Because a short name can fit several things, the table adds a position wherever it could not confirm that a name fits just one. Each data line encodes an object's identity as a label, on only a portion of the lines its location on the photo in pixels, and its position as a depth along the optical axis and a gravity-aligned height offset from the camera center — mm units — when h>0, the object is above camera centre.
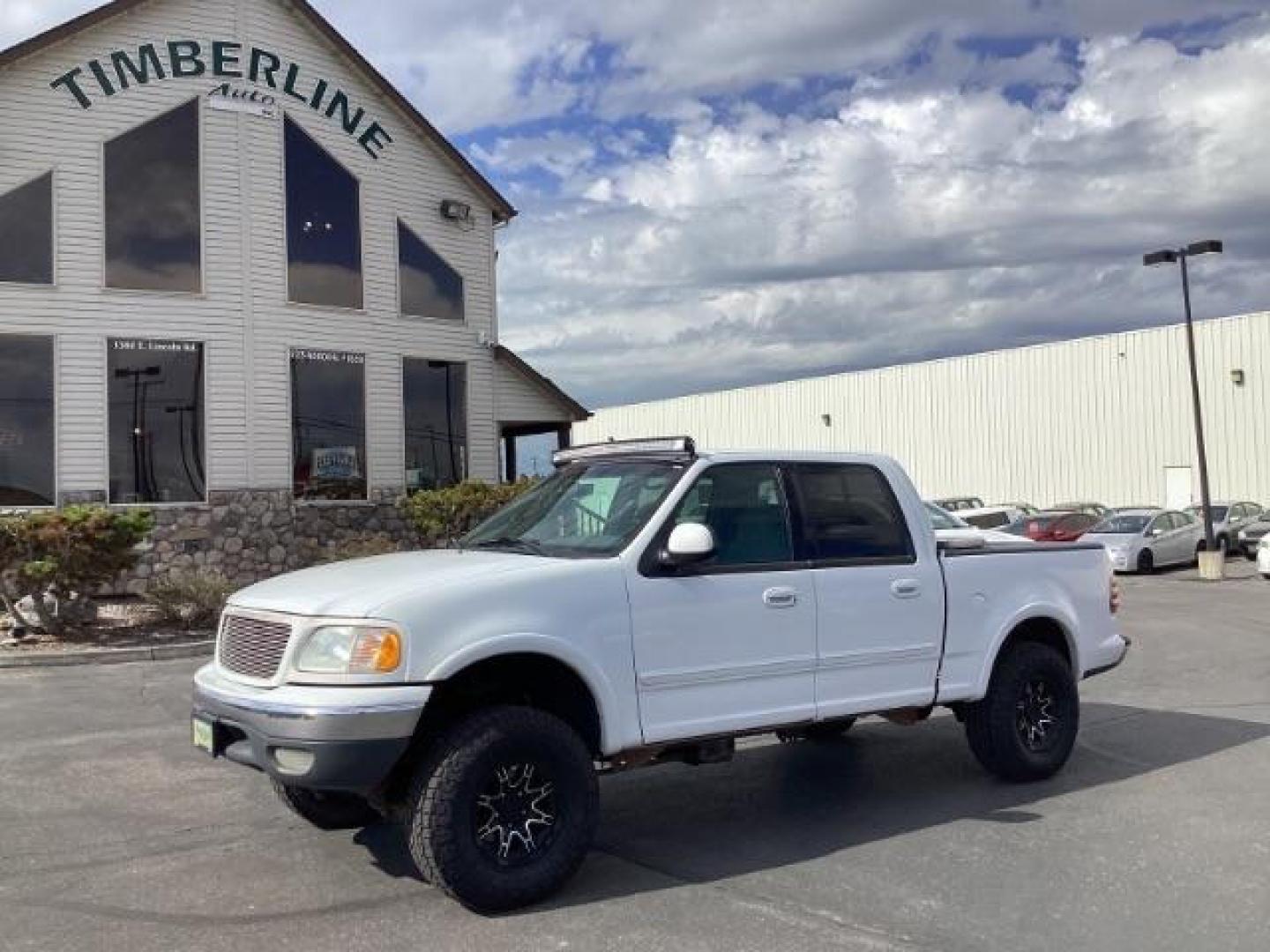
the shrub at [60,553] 13391 +59
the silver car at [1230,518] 29094 -255
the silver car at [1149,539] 26375 -574
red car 27656 -237
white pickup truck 4965 -518
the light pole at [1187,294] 25156 +4484
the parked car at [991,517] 30578 +23
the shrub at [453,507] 19531 +533
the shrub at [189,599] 14469 -525
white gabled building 17578 +4029
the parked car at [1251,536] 28578 -655
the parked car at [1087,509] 33219 +165
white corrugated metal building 35344 +3293
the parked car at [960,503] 33769 +450
